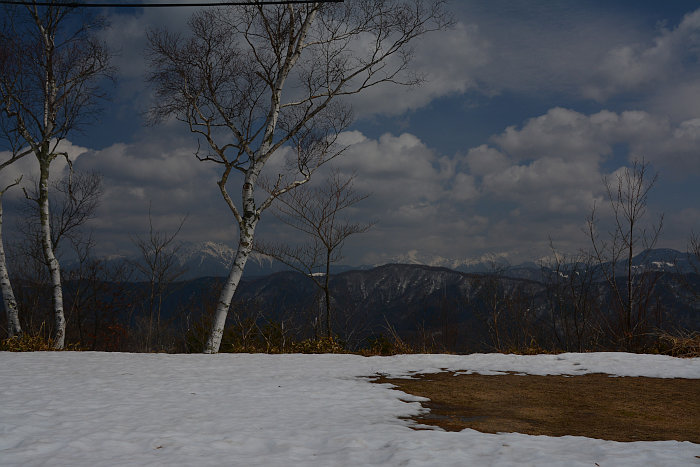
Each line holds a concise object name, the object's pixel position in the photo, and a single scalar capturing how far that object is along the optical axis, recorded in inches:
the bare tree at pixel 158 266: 818.8
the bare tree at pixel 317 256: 556.4
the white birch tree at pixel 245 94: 477.7
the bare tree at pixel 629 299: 469.7
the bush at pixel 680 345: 413.7
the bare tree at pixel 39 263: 824.3
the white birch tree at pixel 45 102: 500.1
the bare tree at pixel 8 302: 471.5
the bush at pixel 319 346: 468.8
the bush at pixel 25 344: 451.8
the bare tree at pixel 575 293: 588.8
